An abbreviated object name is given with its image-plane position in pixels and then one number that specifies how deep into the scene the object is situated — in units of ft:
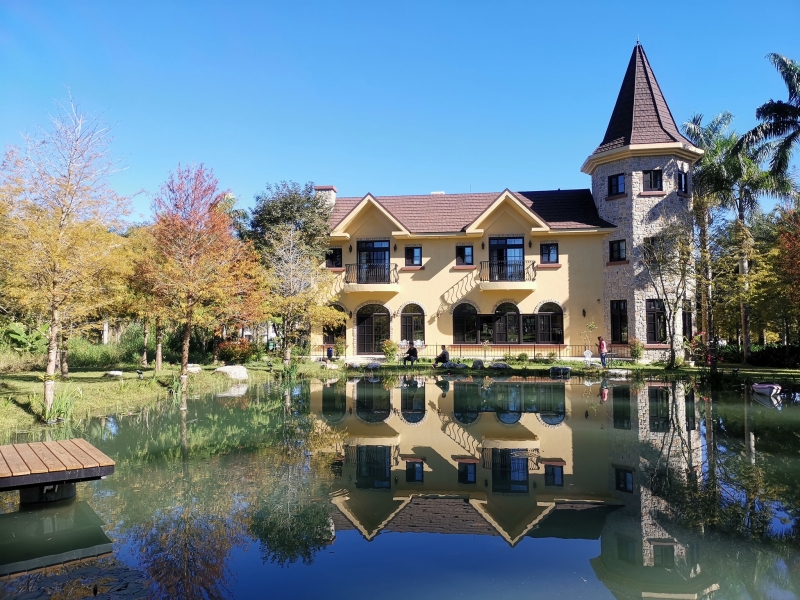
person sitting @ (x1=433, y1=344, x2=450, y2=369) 80.43
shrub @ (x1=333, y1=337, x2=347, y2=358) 94.89
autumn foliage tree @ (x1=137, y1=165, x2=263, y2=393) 54.60
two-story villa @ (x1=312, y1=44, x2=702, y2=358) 87.35
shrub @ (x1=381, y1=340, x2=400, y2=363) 88.74
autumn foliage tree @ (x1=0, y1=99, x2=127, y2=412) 40.24
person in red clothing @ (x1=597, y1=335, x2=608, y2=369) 79.77
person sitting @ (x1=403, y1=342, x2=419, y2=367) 81.70
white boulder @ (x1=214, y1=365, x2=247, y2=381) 66.33
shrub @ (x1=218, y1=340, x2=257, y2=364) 84.28
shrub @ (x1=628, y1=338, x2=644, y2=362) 83.82
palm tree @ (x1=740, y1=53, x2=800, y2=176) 78.48
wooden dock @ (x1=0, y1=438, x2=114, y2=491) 21.58
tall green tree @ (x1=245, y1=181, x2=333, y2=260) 91.13
